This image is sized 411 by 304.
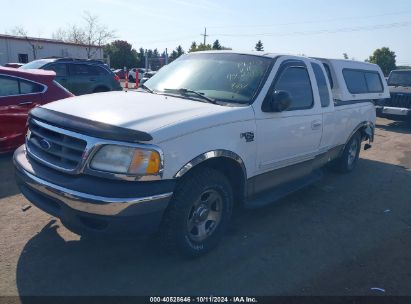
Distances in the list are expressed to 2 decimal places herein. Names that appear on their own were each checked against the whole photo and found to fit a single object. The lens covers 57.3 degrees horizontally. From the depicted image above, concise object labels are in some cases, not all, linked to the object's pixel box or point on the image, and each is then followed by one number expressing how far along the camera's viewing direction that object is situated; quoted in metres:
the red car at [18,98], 6.30
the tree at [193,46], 35.89
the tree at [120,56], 57.03
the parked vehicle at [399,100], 12.21
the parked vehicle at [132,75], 37.70
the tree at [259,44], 70.62
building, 35.59
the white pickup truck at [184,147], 2.94
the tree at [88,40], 42.37
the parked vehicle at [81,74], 12.01
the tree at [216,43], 57.66
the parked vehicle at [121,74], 40.41
